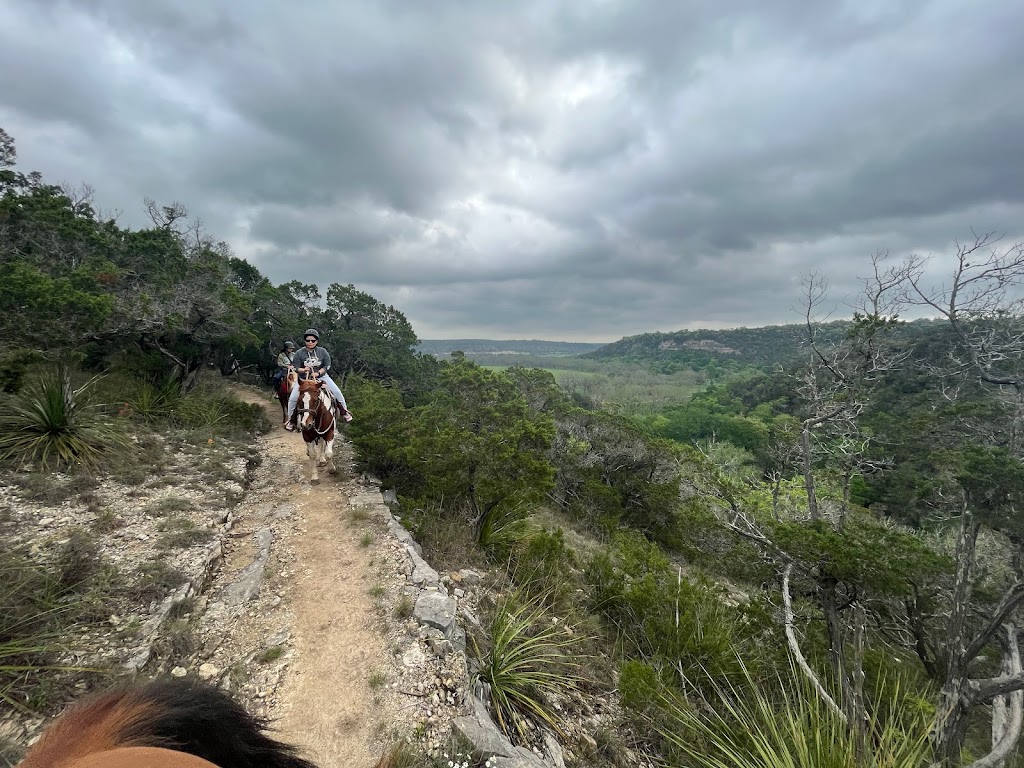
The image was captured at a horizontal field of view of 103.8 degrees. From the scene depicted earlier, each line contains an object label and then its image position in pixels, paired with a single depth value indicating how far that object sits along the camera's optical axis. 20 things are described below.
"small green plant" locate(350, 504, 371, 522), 5.78
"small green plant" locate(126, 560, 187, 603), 3.61
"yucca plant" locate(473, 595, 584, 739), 3.37
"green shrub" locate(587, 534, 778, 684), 4.30
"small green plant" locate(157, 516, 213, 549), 4.49
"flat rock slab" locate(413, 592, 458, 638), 3.78
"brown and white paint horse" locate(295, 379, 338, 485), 6.90
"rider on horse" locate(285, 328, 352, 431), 7.40
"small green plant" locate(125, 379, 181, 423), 8.11
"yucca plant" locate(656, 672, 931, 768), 2.57
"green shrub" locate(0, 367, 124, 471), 5.41
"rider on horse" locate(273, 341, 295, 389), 8.52
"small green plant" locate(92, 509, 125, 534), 4.40
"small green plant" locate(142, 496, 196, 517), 5.03
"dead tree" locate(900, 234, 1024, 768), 3.56
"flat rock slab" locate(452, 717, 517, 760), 2.73
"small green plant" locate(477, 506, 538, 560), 6.07
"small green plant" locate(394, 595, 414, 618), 3.92
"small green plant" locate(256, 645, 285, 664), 3.37
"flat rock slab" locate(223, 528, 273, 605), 4.08
